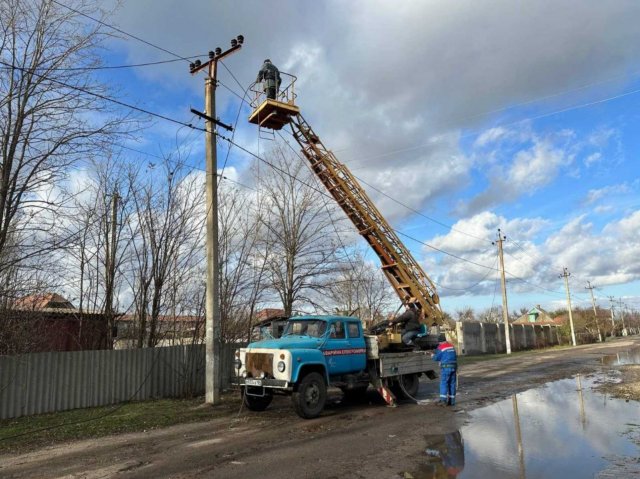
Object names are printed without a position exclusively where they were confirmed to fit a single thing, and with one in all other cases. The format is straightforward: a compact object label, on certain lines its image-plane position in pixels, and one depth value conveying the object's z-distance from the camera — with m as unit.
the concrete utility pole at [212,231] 11.82
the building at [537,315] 105.62
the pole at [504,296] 39.39
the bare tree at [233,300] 15.44
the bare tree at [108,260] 13.85
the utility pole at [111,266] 13.93
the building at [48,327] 10.80
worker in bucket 13.95
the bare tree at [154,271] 14.35
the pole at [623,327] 124.22
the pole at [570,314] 57.69
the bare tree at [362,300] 28.50
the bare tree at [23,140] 9.47
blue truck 9.97
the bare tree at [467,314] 96.81
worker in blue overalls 11.48
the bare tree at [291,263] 19.45
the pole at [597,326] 72.04
